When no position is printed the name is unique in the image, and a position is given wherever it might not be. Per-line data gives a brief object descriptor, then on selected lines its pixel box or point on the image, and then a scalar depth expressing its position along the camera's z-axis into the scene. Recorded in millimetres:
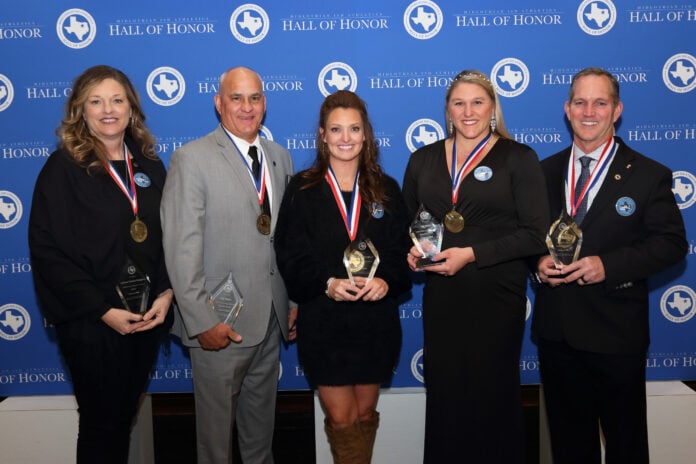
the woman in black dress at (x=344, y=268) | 2697
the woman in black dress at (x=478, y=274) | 2719
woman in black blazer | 2588
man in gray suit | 2738
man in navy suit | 2744
